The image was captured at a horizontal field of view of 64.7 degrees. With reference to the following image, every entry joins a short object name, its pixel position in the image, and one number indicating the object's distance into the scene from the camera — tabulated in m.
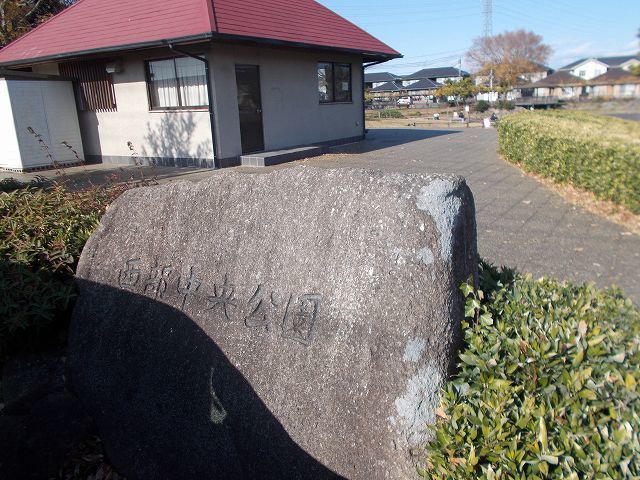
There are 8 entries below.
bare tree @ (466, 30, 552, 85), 50.41
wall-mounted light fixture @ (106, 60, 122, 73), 13.79
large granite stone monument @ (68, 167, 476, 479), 2.16
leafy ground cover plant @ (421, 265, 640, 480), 1.61
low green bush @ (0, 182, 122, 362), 3.49
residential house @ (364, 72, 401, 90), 75.06
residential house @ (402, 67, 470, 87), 74.83
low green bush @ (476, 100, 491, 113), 44.28
